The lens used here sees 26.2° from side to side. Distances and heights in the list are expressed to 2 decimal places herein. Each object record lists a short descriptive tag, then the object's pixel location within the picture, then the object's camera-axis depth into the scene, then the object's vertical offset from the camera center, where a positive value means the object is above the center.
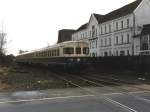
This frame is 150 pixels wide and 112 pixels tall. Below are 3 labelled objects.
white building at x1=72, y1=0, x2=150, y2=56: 60.53 +5.87
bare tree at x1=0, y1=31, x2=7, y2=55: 67.88 +4.01
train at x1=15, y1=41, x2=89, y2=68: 30.25 +0.37
